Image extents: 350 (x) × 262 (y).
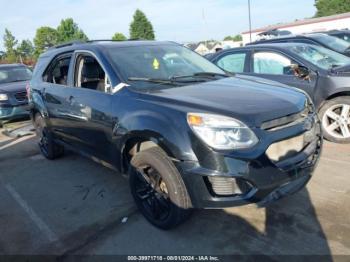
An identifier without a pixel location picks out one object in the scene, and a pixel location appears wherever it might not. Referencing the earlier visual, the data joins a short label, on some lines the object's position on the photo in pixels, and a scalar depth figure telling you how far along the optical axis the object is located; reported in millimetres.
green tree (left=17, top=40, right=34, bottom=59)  71900
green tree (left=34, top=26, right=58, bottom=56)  78875
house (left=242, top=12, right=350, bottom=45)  45125
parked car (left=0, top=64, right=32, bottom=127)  9023
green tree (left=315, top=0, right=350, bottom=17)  80688
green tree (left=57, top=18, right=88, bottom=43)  80438
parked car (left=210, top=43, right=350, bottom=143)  5332
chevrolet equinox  2801
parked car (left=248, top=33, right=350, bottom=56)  8836
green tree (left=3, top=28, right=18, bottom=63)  68562
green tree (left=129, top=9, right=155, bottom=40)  81750
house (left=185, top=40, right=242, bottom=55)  58256
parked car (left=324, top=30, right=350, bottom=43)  12748
